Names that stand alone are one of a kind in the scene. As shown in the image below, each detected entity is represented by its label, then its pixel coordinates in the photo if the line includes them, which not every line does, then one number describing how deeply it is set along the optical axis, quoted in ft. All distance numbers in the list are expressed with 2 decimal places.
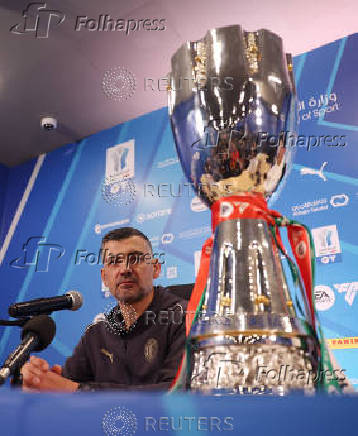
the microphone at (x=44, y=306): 2.08
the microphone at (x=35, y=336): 1.79
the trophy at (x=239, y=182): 1.20
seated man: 3.13
